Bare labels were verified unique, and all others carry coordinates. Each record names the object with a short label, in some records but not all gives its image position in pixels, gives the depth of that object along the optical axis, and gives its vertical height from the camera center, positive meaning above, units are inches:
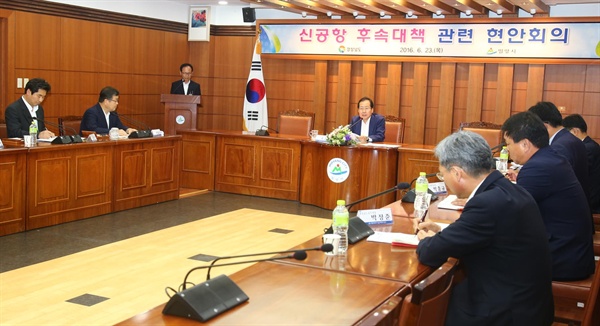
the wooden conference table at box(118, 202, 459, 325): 89.7 -27.2
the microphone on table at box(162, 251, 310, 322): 88.0 -25.8
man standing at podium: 436.8 +5.8
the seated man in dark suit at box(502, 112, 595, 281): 143.2 -16.7
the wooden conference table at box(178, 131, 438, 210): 312.7 -30.6
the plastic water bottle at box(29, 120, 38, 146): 260.4 -16.4
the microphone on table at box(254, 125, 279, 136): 350.6 -16.6
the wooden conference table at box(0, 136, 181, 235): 251.4 -34.9
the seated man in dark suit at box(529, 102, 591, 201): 186.5 -7.8
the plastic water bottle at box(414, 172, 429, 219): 175.3 -21.8
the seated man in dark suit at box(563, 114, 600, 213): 226.1 -12.9
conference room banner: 363.9 +36.3
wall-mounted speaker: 459.5 +53.1
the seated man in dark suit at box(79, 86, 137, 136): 316.2 -10.6
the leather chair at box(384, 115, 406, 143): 345.4 -13.0
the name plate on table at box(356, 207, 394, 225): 155.9 -24.5
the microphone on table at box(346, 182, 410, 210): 155.3 -17.5
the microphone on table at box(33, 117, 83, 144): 270.0 -18.9
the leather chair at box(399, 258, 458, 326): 80.8 -22.9
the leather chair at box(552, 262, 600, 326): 143.0 -37.2
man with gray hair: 107.5 -21.7
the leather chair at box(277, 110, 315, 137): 366.6 -11.7
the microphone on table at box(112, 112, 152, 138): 309.9 -17.8
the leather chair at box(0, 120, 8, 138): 291.3 -18.0
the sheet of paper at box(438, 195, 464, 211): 174.9 -24.1
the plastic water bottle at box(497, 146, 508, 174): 242.6 -17.9
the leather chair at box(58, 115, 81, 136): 310.6 -15.2
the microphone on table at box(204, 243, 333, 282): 111.9 -22.8
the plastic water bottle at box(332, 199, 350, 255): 129.6 -22.4
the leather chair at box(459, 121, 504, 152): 323.3 -9.6
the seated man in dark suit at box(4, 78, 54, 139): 282.4 -9.0
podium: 399.2 -10.0
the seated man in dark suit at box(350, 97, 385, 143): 335.3 -9.4
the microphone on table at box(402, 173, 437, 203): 186.7 -23.7
